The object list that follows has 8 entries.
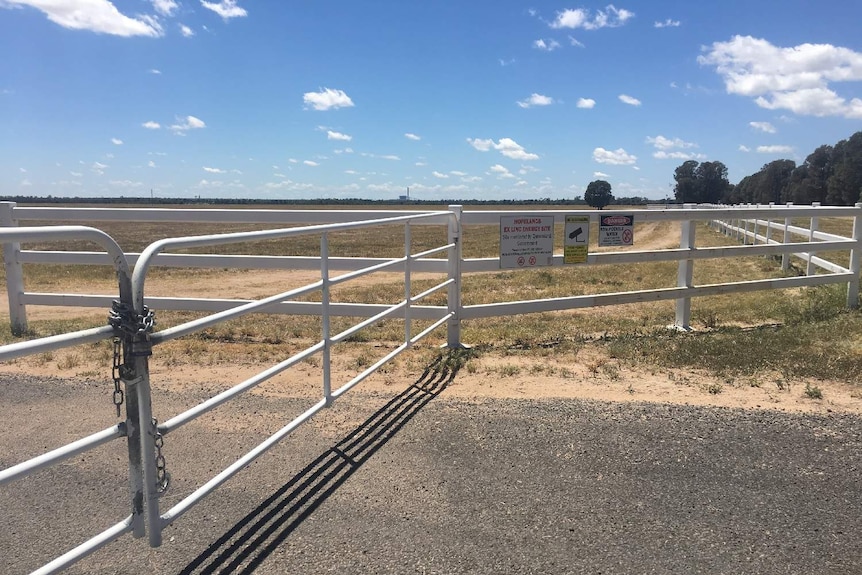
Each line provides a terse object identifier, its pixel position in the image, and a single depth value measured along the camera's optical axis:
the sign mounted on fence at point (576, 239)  6.88
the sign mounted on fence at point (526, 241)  6.54
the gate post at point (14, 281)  7.35
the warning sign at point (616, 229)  7.05
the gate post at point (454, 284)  6.35
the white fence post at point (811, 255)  11.02
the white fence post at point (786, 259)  12.46
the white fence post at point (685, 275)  7.57
